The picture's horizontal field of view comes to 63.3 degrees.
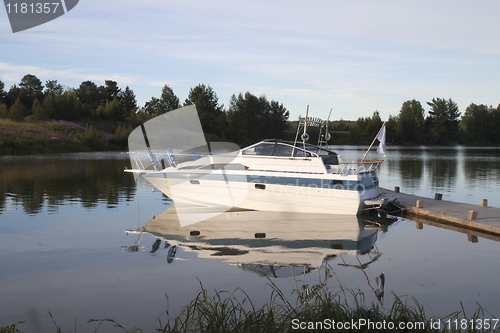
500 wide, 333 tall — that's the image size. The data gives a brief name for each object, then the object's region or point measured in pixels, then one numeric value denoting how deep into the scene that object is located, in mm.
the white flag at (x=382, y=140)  12018
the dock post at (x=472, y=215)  10930
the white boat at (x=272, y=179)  12258
